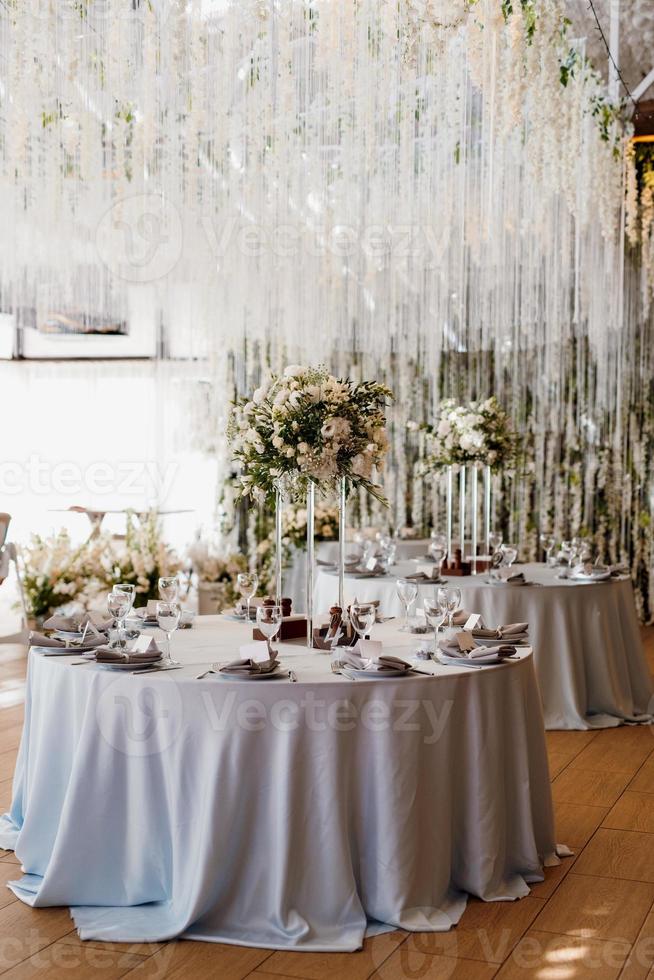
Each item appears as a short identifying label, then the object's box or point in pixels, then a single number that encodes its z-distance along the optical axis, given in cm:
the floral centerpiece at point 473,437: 578
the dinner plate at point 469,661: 328
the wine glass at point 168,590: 371
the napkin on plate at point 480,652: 332
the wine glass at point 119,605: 351
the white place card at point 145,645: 332
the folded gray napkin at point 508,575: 554
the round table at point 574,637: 546
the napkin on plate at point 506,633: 374
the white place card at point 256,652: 317
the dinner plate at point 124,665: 317
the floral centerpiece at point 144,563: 762
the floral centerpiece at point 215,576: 800
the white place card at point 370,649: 319
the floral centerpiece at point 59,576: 763
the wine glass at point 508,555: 566
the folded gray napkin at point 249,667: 307
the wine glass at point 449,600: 352
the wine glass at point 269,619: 332
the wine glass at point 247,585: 409
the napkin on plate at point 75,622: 364
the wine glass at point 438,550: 618
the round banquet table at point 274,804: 295
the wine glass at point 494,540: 621
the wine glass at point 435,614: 348
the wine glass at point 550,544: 638
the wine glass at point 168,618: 328
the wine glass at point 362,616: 338
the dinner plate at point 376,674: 308
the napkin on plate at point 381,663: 311
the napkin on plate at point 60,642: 343
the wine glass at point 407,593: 375
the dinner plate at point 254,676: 304
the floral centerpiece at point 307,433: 358
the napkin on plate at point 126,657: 321
